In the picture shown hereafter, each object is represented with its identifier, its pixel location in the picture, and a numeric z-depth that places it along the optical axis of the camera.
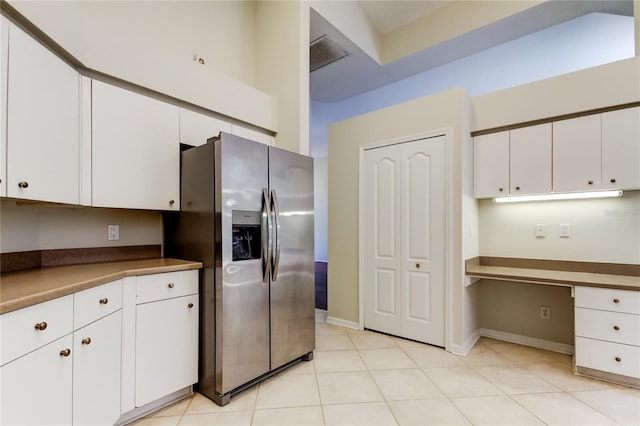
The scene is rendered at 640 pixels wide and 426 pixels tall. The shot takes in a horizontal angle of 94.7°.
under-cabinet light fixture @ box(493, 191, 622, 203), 2.52
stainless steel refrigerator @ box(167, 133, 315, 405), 1.95
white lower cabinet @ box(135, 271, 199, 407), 1.79
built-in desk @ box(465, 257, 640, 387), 2.12
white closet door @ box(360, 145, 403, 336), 3.16
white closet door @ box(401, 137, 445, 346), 2.88
